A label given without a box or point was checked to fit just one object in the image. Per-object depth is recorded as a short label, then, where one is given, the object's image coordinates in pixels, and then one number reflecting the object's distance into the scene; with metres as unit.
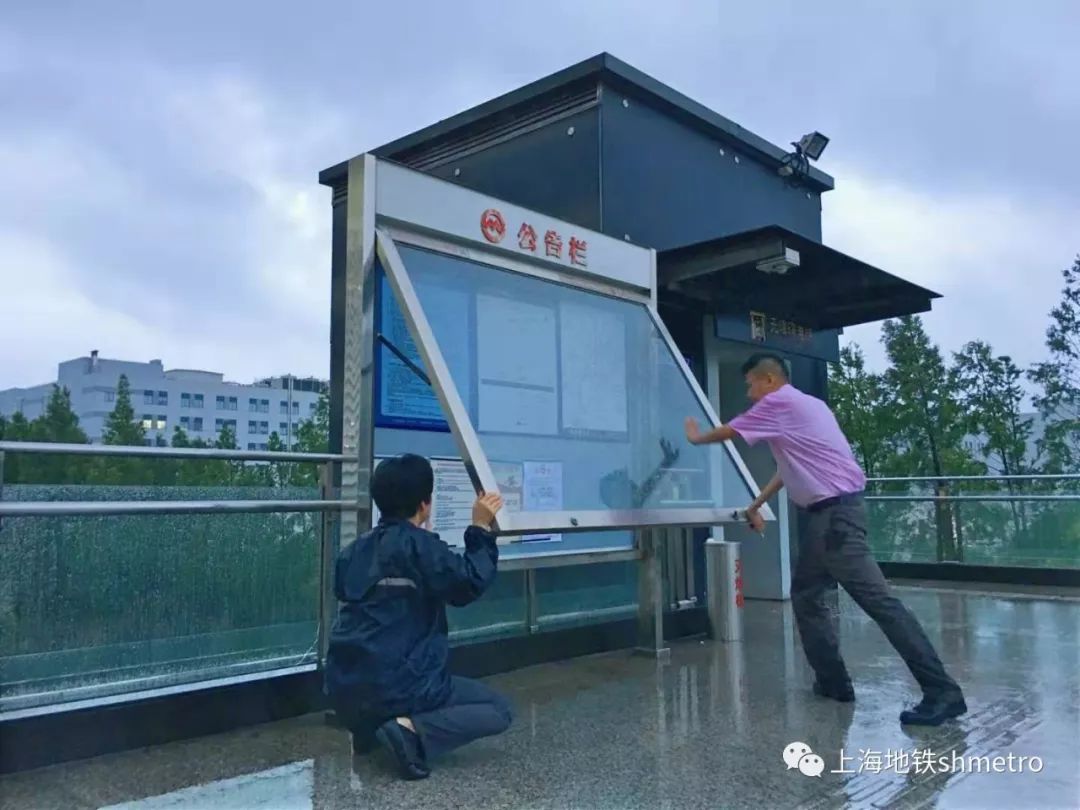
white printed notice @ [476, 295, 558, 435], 4.40
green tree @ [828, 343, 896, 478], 18.58
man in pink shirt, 3.96
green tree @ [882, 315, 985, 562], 17.97
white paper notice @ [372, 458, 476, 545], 4.55
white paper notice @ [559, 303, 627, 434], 4.93
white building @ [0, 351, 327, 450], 65.50
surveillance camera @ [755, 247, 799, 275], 5.91
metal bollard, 6.11
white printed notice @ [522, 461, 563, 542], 4.27
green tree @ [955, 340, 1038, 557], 17.94
